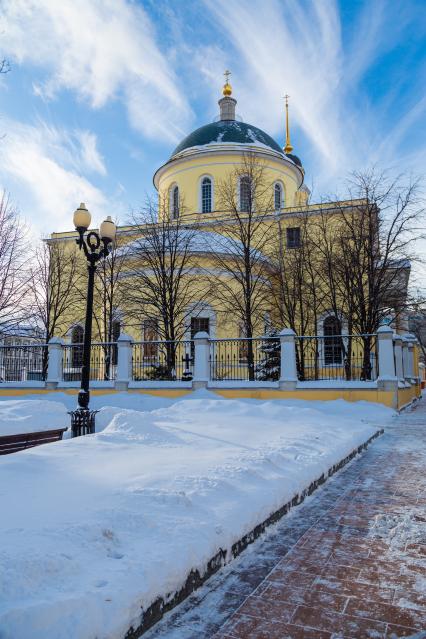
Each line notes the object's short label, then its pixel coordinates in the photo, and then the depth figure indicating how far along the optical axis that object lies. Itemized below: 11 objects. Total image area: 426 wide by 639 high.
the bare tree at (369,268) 20.44
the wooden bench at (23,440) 7.05
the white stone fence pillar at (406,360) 22.44
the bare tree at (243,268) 21.50
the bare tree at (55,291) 28.03
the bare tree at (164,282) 22.66
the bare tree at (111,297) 24.69
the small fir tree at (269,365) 18.89
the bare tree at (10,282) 24.28
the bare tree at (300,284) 23.23
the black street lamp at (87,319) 9.37
